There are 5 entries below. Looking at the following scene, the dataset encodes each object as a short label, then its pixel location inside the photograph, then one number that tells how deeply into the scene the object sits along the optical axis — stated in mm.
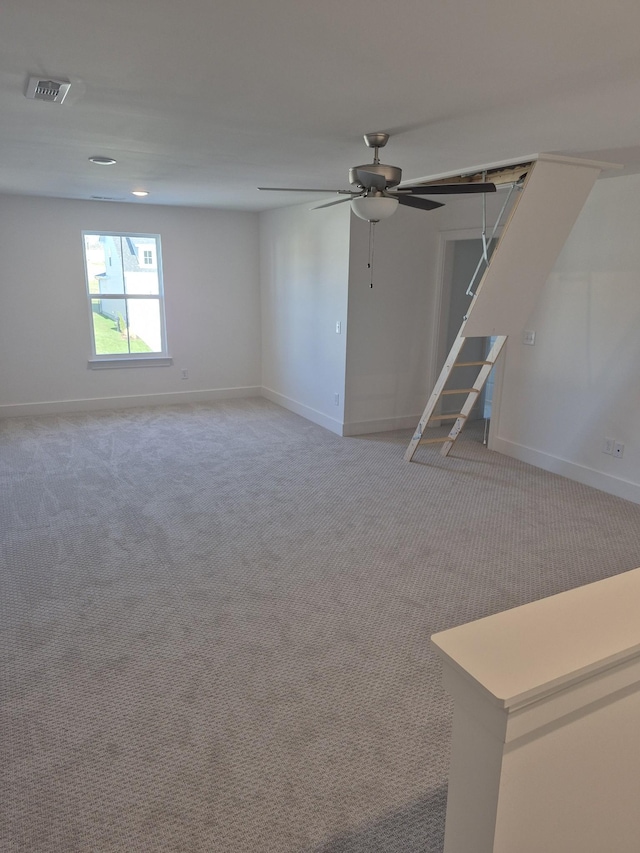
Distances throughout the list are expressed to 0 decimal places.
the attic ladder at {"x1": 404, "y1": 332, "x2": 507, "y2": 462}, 4840
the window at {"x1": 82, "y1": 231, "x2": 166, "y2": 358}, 6840
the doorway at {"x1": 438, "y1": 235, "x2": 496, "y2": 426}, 6059
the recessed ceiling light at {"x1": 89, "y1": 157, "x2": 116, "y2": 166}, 4039
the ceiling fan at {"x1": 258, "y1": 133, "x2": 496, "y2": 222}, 3076
